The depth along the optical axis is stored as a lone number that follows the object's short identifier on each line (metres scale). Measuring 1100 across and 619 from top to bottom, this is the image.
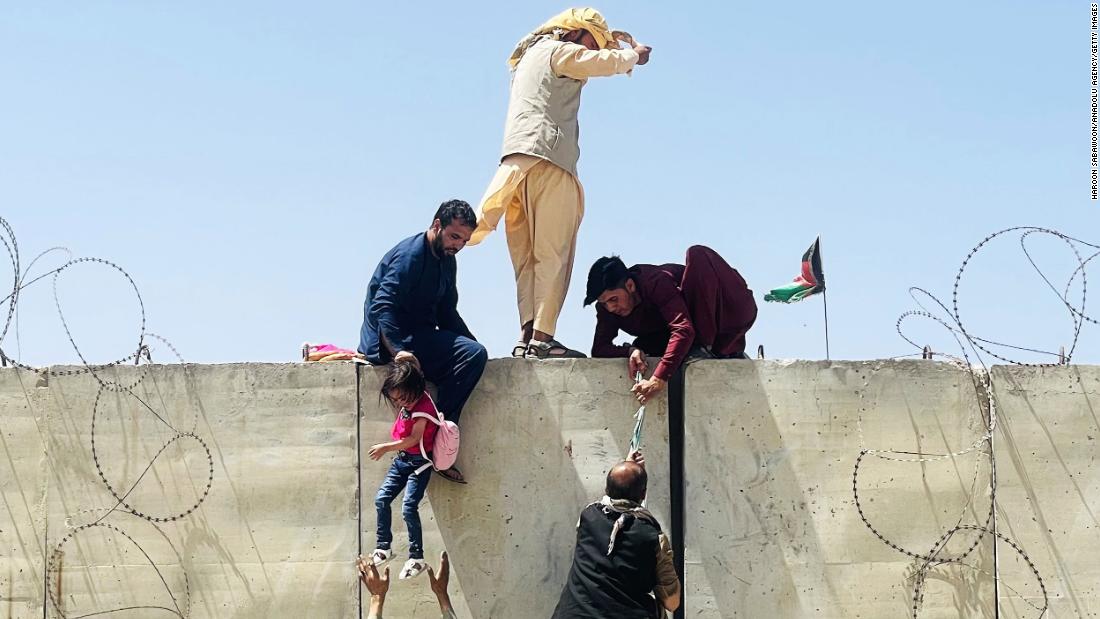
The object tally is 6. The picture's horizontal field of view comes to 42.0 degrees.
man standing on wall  8.41
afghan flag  8.73
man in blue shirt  7.86
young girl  7.59
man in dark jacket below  7.03
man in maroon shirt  7.96
